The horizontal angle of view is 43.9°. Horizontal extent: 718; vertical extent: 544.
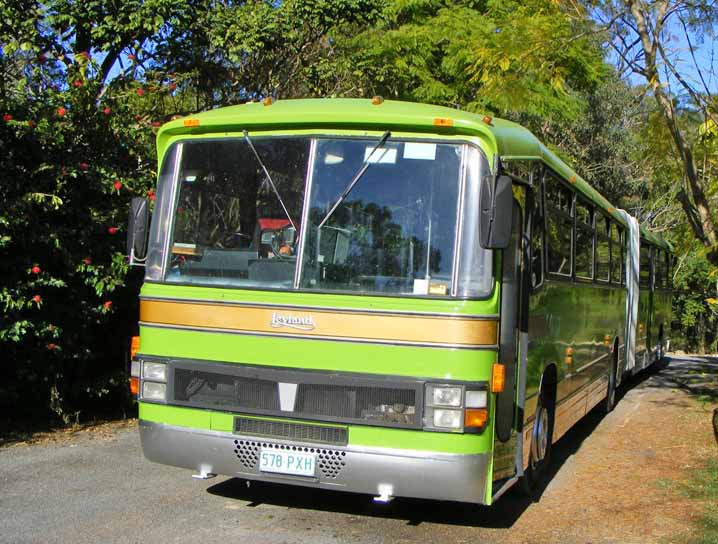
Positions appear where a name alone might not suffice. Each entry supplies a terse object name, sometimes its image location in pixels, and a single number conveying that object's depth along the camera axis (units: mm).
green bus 5777
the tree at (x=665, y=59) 10117
